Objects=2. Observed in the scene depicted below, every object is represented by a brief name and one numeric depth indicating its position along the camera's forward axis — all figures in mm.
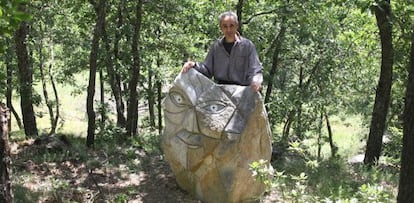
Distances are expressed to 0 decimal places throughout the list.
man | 7009
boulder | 6816
